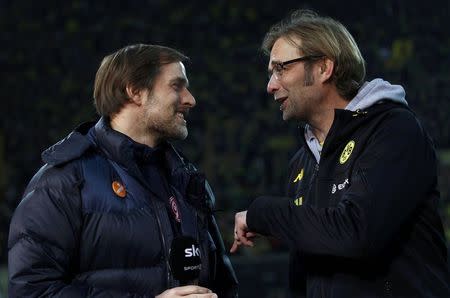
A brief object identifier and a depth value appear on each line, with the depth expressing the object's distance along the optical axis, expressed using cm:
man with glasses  475
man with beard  472
